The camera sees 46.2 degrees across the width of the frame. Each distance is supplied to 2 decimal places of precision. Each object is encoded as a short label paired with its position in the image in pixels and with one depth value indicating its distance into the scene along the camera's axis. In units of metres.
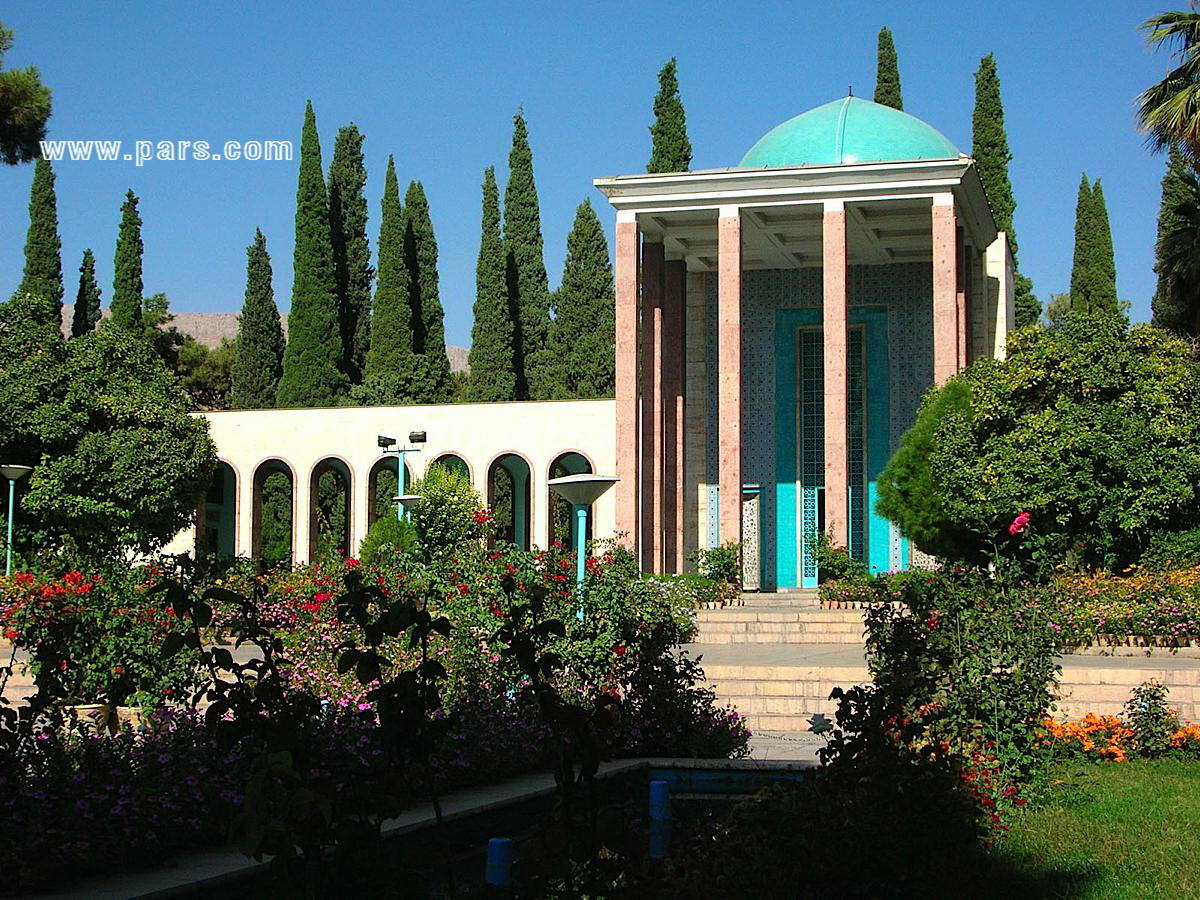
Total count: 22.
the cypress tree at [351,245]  41.62
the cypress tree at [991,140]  35.91
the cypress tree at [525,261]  42.84
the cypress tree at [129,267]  41.34
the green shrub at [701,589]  23.48
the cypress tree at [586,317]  41.12
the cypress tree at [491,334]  40.47
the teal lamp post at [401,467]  24.77
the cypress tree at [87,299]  41.23
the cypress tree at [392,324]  39.38
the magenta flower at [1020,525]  12.56
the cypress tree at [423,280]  42.47
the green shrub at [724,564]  26.00
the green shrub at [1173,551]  20.25
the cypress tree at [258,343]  40.94
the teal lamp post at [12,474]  23.66
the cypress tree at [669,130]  36.16
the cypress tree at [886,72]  37.25
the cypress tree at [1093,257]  41.44
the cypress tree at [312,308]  38.44
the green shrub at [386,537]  24.86
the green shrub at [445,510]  21.11
